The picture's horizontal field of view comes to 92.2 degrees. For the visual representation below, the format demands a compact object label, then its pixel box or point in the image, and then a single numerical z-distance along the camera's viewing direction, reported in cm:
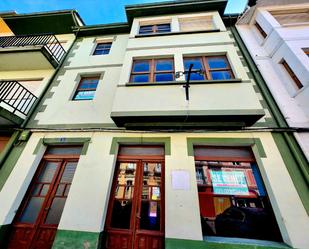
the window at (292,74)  468
